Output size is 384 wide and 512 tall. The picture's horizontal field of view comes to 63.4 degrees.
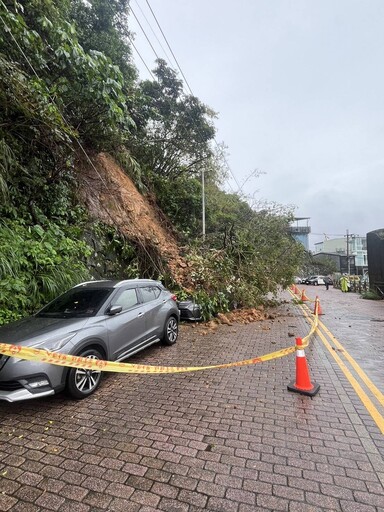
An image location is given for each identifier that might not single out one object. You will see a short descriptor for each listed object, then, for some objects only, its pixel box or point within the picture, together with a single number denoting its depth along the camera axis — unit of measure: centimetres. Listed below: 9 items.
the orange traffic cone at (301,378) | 439
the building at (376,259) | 2030
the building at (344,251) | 6072
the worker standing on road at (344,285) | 2860
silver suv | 356
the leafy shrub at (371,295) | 1971
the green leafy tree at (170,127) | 1564
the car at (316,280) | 4974
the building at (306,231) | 7551
